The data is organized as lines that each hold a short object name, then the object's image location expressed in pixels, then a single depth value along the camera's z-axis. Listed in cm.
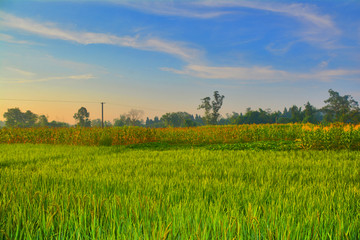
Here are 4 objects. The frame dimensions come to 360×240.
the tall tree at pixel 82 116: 11788
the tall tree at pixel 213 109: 8381
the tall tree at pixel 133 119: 9112
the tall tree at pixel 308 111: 8288
